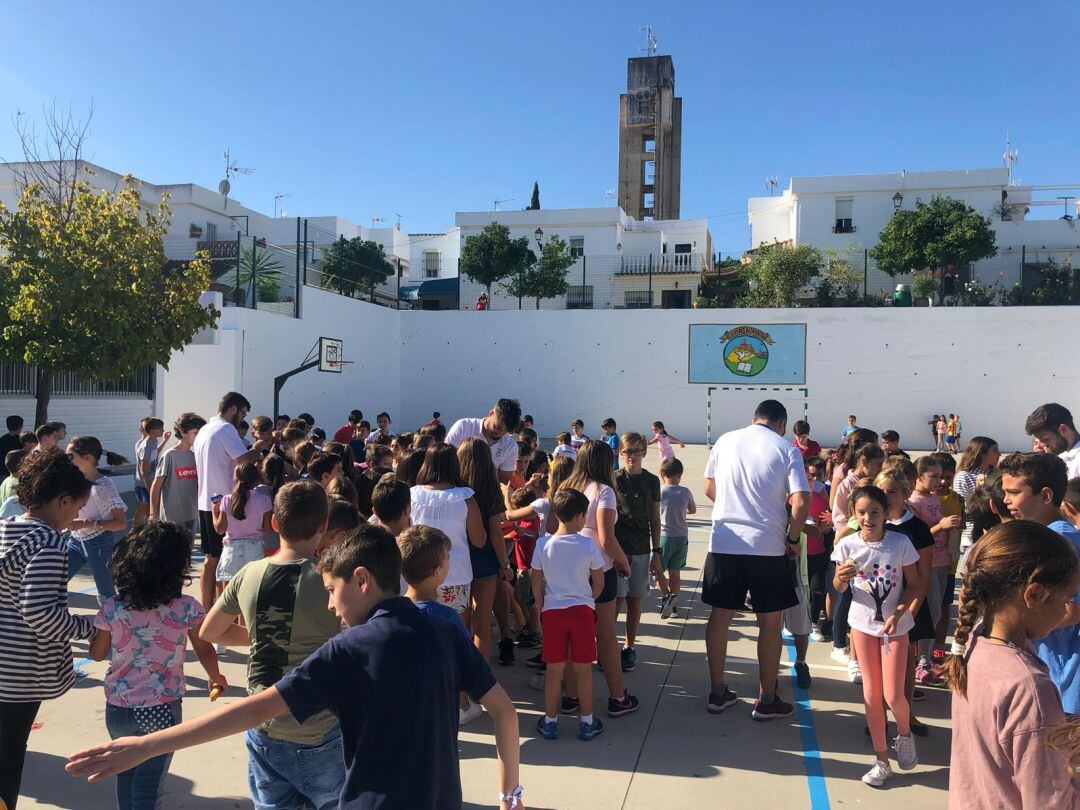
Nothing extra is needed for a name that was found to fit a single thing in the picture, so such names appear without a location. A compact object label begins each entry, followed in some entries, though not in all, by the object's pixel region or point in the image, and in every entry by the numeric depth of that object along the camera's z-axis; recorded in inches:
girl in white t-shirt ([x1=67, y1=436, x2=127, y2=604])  183.8
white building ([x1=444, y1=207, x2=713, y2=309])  1258.0
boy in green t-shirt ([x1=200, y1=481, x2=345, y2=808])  92.0
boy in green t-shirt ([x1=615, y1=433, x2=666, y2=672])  205.3
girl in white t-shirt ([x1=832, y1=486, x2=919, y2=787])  142.8
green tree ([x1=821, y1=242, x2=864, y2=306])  1046.4
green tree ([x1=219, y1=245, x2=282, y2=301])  722.8
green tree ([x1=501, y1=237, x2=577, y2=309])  1120.2
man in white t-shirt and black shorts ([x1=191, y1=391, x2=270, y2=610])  222.5
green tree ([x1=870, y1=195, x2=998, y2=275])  1053.2
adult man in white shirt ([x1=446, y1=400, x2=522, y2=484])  227.6
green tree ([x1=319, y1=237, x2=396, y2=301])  939.5
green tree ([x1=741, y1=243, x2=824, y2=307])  1054.4
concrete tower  1753.2
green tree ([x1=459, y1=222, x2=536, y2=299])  1157.1
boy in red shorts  157.6
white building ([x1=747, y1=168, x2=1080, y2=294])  1163.9
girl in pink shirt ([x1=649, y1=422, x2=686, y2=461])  402.3
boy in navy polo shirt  66.7
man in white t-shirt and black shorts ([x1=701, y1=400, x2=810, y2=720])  169.9
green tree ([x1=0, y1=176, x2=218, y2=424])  373.7
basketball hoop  832.3
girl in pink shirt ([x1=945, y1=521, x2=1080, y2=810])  63.0
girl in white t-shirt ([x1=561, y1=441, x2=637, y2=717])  169.9
